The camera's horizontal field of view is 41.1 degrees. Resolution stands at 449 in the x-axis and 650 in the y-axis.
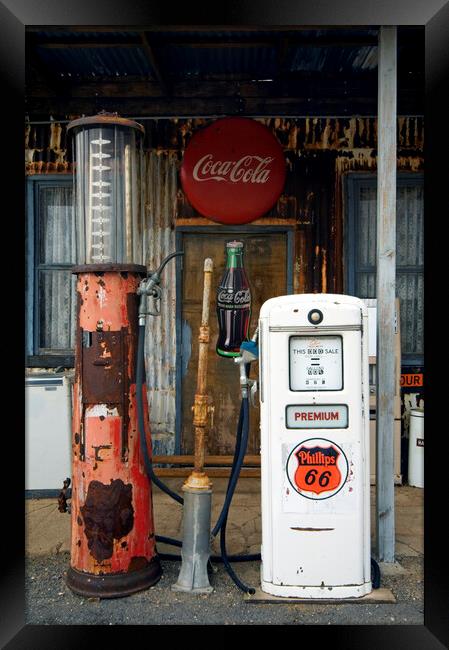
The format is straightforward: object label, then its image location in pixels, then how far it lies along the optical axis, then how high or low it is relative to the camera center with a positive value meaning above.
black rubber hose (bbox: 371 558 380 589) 3.70 -1.56
